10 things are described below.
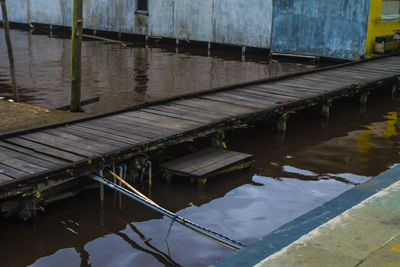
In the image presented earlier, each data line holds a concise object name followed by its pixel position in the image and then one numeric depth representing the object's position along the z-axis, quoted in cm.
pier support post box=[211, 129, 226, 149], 957
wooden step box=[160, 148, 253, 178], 816
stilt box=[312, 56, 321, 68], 2202
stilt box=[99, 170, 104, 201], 755
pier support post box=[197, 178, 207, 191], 806
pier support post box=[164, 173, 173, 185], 837
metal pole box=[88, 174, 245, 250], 552
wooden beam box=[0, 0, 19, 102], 1327
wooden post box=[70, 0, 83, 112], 1133
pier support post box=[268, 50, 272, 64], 2343
